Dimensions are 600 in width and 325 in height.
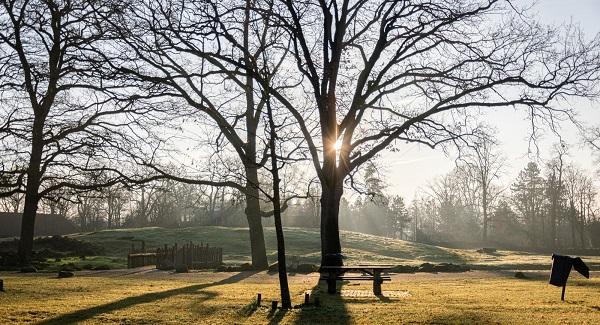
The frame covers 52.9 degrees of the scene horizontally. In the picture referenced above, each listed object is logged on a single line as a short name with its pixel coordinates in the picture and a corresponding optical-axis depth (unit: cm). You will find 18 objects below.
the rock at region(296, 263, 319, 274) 2755
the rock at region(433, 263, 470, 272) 2802
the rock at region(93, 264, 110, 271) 2838
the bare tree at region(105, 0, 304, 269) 1870
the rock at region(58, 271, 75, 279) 2166
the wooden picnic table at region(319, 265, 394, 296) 1574
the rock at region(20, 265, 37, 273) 2544
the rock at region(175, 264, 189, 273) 2726
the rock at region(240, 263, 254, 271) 2862
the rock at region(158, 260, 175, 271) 2967
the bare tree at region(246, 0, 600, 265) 2097
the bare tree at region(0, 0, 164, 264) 2406
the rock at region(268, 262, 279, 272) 2747
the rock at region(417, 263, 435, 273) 2788
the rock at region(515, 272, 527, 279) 2311
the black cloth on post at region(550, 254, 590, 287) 1386
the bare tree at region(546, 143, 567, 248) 7881
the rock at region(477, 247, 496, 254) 6341
